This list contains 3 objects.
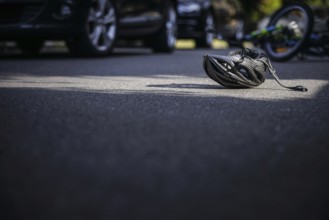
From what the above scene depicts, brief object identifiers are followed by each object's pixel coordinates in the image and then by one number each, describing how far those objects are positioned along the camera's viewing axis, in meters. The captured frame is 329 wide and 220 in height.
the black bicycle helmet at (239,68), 3.57
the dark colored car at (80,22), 6.14
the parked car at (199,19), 11.06
